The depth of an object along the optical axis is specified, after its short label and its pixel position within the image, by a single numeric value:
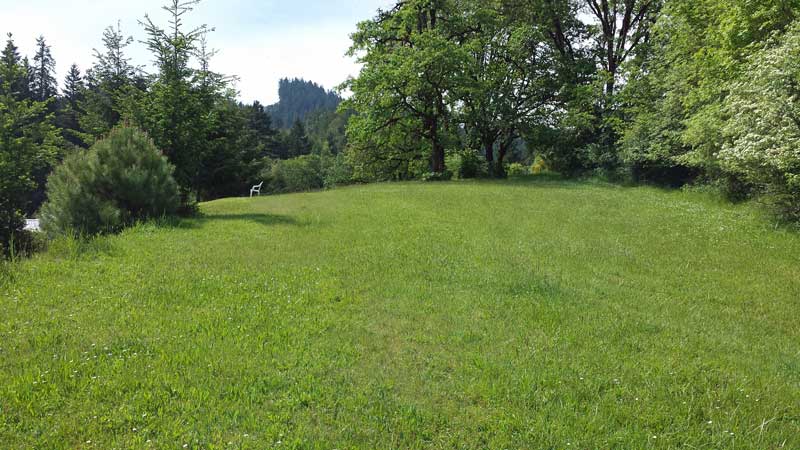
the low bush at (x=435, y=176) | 29.45
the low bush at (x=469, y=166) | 30.66
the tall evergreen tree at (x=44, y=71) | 63.34
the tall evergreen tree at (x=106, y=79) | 26.75
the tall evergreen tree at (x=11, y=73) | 13.71
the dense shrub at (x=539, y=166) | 37.41
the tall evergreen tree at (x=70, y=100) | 47.93
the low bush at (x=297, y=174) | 66.50
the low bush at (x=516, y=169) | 39.88
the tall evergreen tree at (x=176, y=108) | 14.09
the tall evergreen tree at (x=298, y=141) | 91.77
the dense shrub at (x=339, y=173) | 49.06
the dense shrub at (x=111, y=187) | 9.79
